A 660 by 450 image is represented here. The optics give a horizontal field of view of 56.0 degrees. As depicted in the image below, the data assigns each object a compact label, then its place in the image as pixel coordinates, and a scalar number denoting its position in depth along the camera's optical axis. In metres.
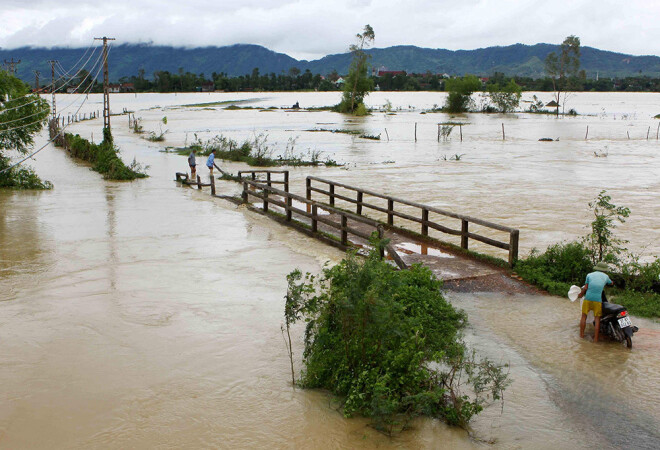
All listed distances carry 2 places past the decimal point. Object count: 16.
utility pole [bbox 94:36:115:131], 30.94
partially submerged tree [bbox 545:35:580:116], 100.50
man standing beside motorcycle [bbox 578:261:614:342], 8.98
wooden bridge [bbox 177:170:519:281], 12.29
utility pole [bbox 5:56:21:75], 61.12
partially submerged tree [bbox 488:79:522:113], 100.25
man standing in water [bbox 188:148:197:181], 28.22
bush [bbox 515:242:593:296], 11.64
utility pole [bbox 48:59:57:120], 57.15
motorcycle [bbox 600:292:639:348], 8.80
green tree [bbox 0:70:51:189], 26.25
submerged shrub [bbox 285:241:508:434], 6.99
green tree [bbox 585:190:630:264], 11.94
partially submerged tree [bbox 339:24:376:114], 86.00
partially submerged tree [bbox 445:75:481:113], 96.81
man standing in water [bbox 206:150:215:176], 26.86
